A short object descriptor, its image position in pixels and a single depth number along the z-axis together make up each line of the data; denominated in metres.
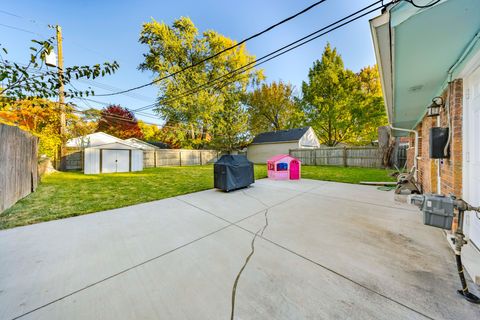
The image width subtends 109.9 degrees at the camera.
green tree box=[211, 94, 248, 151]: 18.05
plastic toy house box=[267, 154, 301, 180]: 7.66
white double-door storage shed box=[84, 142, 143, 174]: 10.28
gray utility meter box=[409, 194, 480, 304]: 1.42
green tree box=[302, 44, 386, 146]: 14.60
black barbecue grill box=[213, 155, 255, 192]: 5.28
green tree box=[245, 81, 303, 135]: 21.59
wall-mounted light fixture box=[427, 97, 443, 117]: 3.01
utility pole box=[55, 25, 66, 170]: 9.36
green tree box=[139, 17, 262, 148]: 15.58
